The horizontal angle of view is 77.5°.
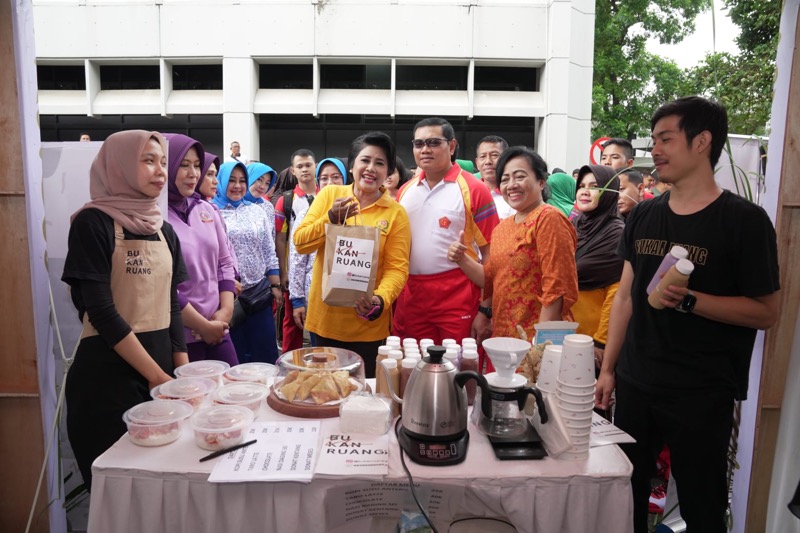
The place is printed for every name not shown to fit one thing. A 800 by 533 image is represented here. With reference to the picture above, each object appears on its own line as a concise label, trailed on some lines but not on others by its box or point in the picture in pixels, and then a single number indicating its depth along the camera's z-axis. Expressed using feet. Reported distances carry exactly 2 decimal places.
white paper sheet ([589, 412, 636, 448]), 5.10
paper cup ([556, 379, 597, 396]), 4.71
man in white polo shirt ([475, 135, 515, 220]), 13.16
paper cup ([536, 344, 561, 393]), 5.08
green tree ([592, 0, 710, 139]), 42.04
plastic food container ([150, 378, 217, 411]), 5.53
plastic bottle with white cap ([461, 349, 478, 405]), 5.48
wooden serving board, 5.49
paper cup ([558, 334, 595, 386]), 4.69
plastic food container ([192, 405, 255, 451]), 4.79
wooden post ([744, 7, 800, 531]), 6.64
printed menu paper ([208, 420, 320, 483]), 4.37
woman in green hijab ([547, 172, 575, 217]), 13.99
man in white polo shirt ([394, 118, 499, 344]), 9.32
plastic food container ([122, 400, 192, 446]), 4.86
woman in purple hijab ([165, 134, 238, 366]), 8.06
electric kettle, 4.57
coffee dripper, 4.75
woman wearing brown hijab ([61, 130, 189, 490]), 5.73
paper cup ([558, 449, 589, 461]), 4.76
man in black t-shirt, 5.61
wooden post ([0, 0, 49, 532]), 6.65
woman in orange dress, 7.74
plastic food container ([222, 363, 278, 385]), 6.26
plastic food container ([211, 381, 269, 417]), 5.52
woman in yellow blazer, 8.61
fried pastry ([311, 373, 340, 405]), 5.64
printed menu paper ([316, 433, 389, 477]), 4.46
